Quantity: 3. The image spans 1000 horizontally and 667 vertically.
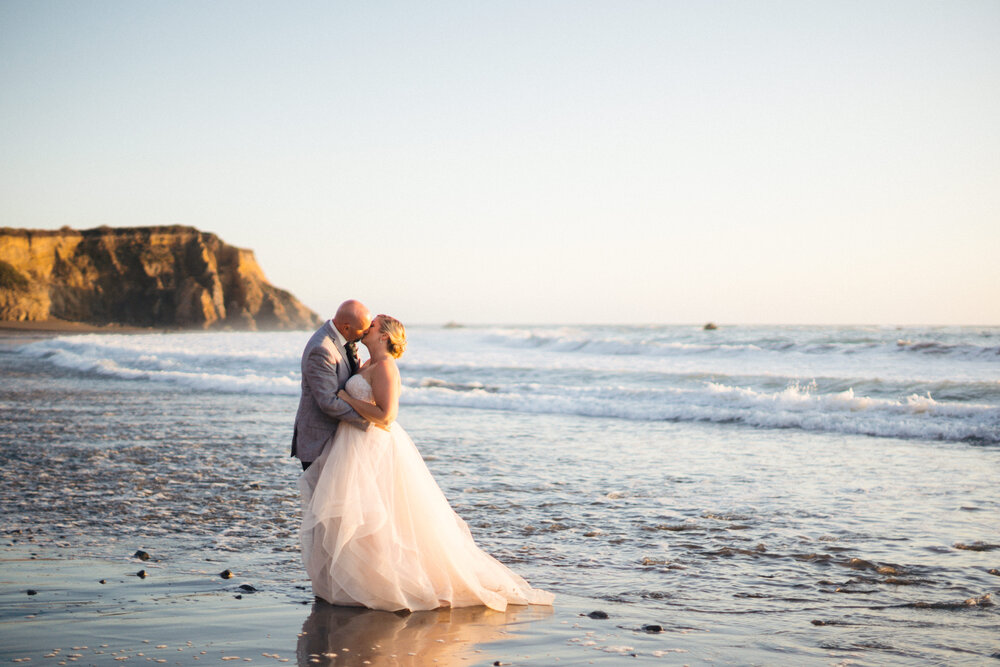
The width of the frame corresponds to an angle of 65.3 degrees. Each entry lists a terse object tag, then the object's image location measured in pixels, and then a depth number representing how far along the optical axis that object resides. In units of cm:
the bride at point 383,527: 480
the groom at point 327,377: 484
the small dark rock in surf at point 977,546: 626
